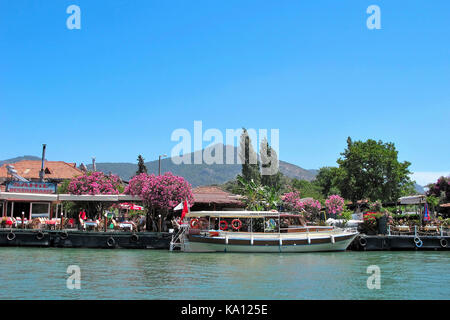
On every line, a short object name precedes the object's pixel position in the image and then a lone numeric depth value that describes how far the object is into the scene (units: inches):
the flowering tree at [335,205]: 1599.4
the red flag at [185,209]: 1137.8
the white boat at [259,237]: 1078.4
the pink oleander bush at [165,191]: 1246.3
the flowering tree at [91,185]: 1389.0
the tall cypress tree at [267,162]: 2285.9
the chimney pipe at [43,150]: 1823.5
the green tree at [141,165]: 2694.4
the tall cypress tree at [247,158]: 2139.5
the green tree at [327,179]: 2266.7
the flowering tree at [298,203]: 1505.9
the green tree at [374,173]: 2114.9
